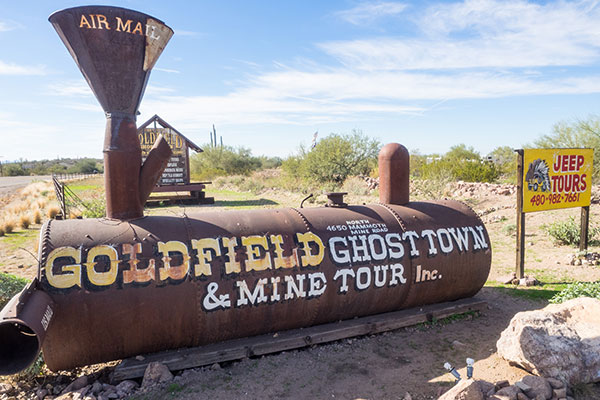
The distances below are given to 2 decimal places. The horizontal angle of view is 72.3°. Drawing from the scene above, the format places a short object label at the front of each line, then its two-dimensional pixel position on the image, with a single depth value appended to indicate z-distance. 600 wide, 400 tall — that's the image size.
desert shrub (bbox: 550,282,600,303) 6.00
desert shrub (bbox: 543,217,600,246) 10.58
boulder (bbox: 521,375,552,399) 3.91
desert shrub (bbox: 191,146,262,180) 47.41
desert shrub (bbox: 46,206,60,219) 17.92
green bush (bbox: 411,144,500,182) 23.91
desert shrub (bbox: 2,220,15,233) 15.50
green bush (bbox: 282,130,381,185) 28.69
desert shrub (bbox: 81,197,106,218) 16.53
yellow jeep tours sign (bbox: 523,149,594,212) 8.38
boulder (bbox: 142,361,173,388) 4.55
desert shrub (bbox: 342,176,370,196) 23.44
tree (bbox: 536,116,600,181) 19.20
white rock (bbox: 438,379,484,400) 3.66
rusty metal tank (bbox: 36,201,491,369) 4.44
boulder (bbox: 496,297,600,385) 4.29
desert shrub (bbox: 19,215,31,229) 16.61
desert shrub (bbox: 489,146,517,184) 24.04
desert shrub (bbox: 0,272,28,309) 5.53
